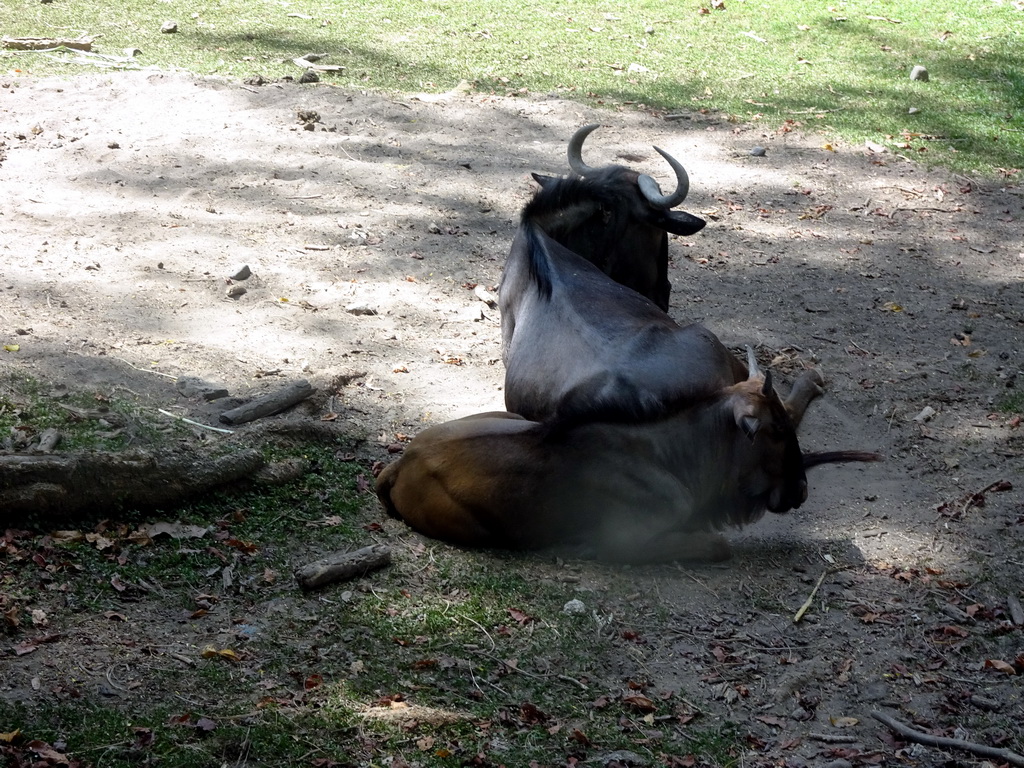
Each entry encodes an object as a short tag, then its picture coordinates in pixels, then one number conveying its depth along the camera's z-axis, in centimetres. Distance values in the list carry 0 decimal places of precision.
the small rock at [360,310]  812
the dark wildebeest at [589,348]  607
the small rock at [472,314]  827
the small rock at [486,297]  846
